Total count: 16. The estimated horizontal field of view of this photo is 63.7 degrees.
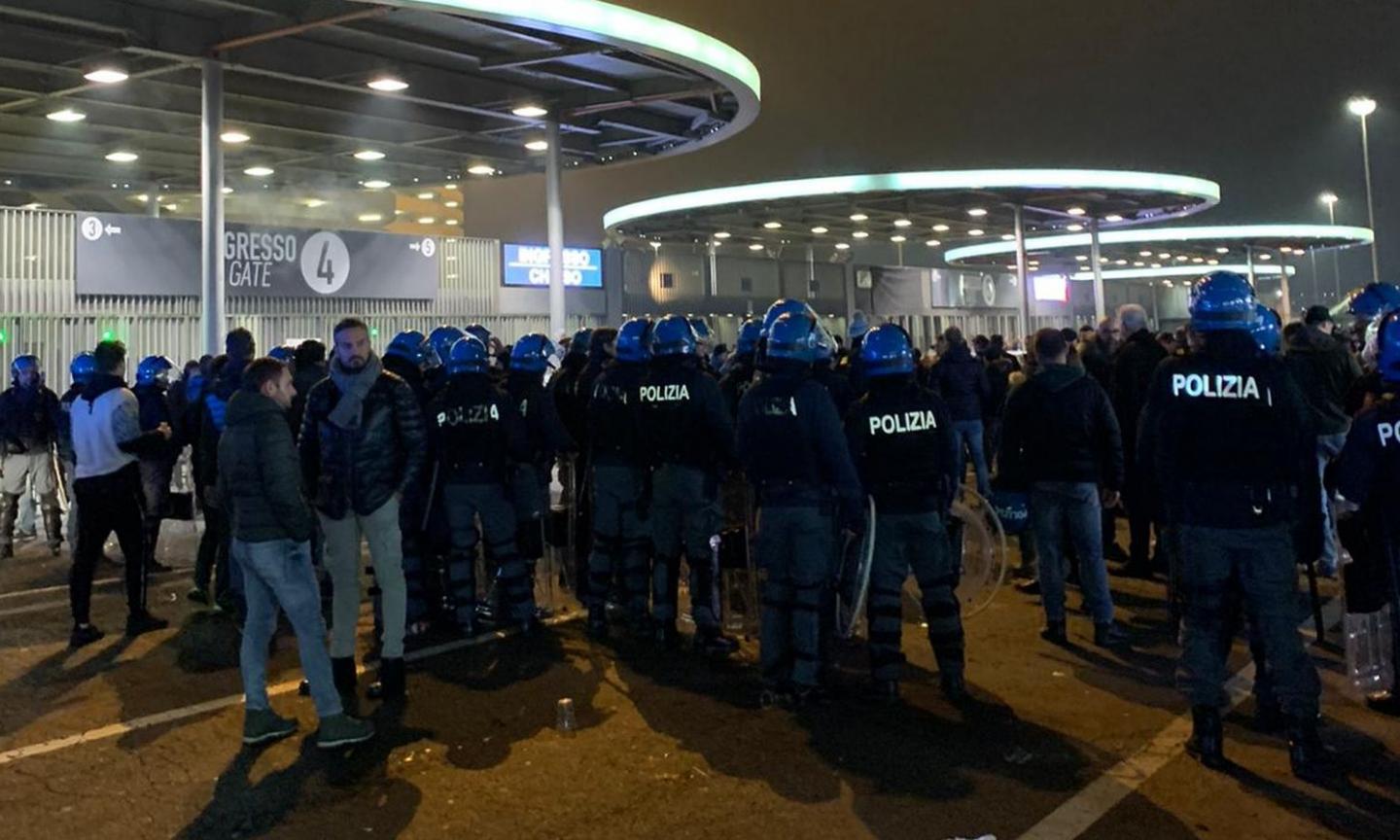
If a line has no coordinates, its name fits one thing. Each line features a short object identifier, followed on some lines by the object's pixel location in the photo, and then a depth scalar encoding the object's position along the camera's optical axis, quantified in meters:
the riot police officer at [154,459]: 10.00
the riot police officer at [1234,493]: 5.16
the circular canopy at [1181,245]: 32.06
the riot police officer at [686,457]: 7.22
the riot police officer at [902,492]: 6.35
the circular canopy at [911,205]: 21.08
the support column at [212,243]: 13.69
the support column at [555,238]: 17.11
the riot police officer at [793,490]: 6.22
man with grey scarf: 6.32
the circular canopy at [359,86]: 11.77
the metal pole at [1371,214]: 30.42
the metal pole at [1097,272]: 27.77
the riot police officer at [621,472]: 7.67
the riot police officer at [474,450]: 7.62
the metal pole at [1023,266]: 24.97
